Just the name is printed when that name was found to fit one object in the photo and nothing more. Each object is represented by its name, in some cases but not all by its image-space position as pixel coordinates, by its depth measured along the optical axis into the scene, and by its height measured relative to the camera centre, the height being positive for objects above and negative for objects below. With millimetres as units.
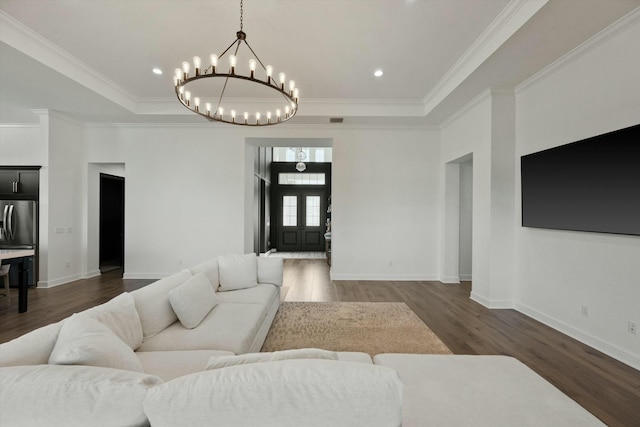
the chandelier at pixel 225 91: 2622 +1883
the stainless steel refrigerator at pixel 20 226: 5141 -270
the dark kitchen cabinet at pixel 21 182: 5281 +517
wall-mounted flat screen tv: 2625 +303
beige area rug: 2957 -1349
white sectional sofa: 900 -627
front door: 10875 -289
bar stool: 4032 -904
